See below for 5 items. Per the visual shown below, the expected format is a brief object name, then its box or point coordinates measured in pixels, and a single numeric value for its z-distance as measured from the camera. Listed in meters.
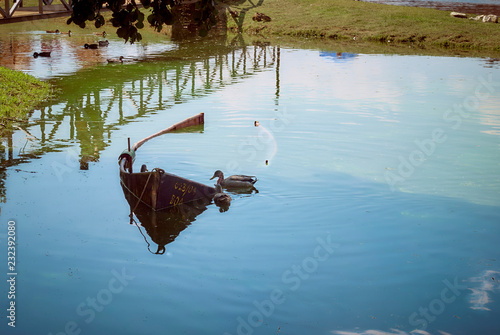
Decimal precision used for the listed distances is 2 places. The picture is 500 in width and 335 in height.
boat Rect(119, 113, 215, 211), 11.28
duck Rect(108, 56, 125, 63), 31.58
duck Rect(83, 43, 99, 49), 35.76
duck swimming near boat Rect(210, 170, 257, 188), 12.33
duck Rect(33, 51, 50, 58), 31.10
